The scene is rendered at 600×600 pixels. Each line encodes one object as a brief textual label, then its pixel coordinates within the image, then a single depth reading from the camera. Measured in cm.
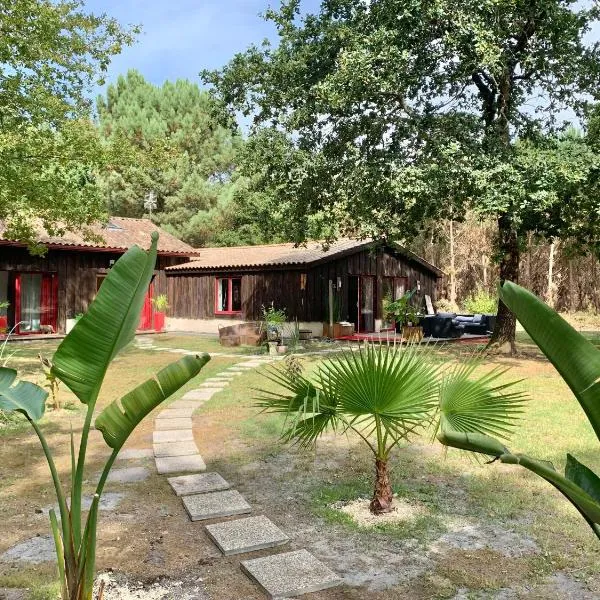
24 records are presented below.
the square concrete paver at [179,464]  593
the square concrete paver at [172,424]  775
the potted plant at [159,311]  2378
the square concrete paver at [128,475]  567
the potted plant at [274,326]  1720
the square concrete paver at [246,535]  414
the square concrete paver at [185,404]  907
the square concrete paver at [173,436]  707
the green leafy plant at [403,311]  1931
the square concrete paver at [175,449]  651
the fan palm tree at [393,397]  412
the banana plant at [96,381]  279
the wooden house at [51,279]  2003
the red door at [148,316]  2383
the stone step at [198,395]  984
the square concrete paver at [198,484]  532
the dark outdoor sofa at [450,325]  2006
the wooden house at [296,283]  2112
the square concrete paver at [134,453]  647
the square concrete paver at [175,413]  843
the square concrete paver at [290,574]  354
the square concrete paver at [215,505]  476
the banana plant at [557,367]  194
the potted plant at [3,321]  1891
